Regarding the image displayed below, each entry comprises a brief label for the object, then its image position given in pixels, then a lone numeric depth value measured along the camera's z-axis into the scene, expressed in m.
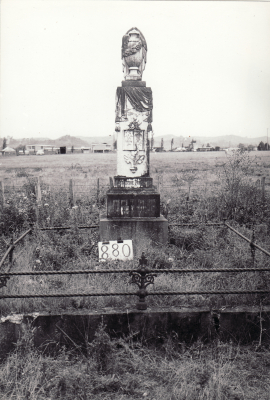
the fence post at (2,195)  7.75
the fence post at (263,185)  8.75
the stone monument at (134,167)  5.32
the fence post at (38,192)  7.75
